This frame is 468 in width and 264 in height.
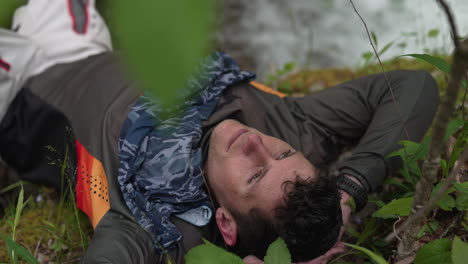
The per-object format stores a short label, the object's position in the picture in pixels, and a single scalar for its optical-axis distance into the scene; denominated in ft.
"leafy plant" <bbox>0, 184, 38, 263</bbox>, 6.34
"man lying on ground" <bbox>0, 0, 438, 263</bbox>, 6.74
